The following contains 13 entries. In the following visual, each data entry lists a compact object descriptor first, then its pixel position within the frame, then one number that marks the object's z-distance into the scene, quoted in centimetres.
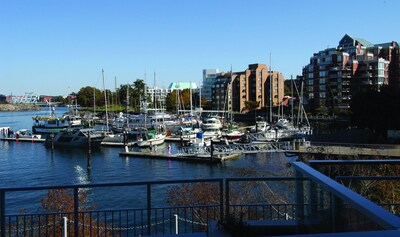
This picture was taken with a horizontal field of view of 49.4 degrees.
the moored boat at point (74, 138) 5841
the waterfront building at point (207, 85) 17112
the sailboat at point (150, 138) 5622
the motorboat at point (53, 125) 8462
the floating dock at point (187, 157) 4131
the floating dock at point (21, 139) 6631
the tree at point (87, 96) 18615
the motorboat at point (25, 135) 6859
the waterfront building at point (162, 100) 13842
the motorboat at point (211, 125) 7061
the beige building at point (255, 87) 12162
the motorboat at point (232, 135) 6131
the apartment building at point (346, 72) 9288
